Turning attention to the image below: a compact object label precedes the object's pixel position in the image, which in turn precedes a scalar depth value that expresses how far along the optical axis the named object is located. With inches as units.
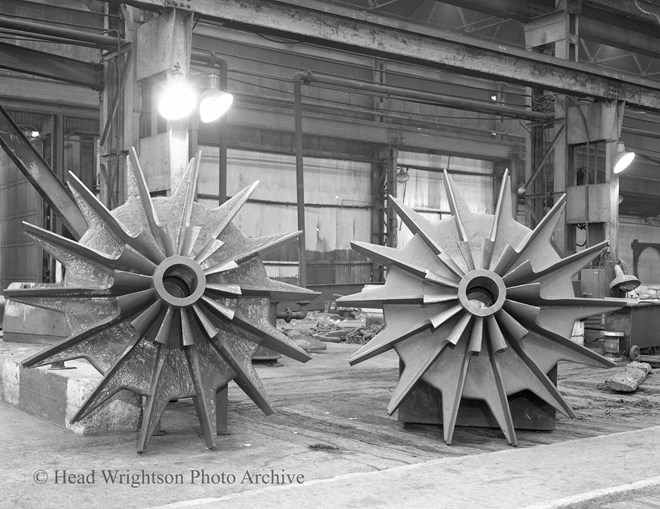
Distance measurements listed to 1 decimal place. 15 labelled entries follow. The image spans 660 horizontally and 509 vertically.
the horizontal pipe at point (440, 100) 578.2
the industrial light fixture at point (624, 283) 483.8
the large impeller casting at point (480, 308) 229.5
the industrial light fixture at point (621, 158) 540.1
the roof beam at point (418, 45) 394.6
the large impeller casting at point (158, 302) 207.5
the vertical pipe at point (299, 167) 518.9
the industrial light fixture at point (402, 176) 986.7
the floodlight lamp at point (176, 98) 357.7
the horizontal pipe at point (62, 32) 390.0
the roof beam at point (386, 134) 857.5
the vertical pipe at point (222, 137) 480.4
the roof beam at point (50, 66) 404.2
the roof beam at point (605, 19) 578.2
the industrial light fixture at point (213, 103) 404.2
